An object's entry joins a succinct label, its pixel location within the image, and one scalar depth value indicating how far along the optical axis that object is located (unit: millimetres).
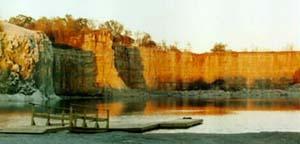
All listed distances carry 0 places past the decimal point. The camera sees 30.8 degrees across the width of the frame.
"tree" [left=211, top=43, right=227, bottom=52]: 148312
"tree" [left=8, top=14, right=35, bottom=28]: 112850
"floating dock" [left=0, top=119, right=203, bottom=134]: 21406
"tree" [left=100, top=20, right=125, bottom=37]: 128034
